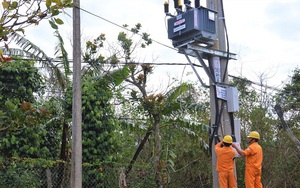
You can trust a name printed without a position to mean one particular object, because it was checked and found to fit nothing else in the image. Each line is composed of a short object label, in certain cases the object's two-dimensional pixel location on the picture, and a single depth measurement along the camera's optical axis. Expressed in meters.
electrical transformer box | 7.97
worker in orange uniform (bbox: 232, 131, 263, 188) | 9.13
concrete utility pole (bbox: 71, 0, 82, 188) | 9.33
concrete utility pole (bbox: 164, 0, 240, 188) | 8.08
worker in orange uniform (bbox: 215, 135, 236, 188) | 8.21
